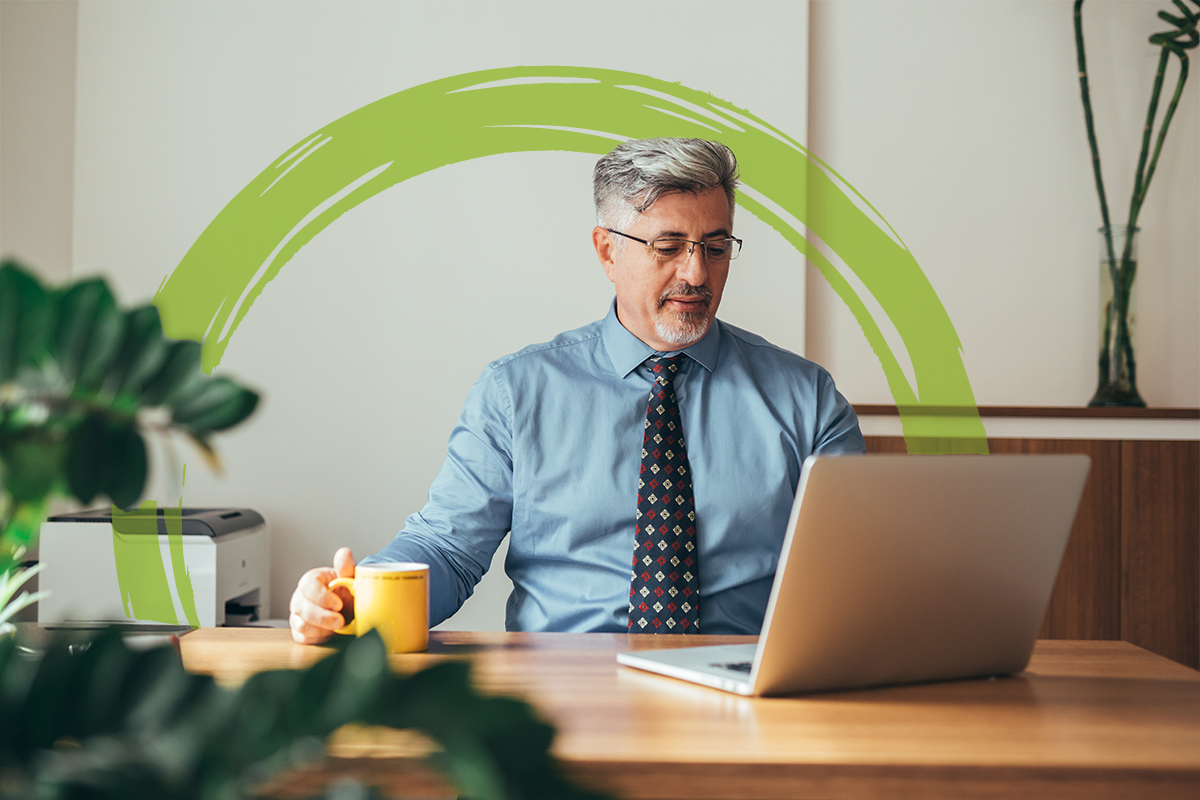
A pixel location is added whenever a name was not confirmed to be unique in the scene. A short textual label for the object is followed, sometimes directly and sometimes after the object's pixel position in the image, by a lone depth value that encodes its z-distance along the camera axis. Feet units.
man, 5.72
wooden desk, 2.44
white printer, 8.20
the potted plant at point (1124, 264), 9.16
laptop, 2.92
